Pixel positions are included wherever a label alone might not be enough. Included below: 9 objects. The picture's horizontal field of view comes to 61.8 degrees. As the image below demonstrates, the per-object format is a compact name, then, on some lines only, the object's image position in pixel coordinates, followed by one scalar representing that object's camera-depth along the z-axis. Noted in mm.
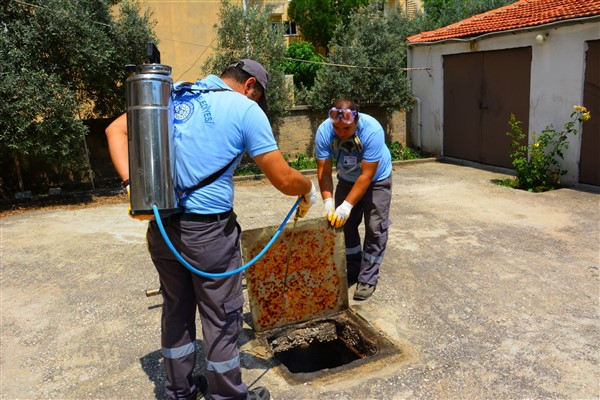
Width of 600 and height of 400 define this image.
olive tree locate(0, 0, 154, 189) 8102
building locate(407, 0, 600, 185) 8383
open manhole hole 3400
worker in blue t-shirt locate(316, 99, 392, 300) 3854
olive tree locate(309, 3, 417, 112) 11961
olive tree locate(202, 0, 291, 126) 11039
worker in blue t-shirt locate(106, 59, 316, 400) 2371
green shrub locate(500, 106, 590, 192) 8570
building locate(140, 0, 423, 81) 17797
